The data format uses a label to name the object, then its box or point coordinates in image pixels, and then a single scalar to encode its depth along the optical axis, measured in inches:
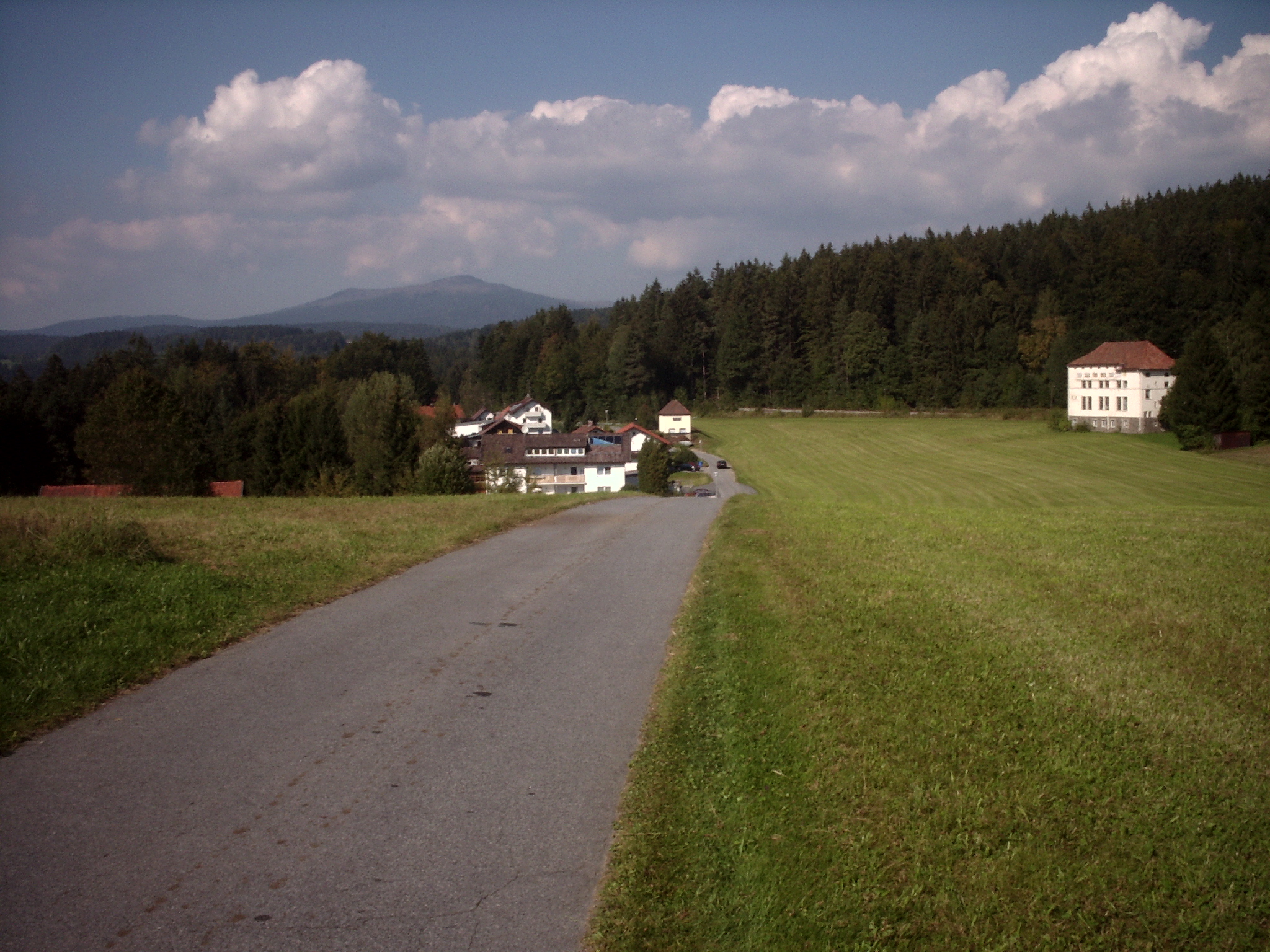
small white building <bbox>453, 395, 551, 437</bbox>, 4345.5
